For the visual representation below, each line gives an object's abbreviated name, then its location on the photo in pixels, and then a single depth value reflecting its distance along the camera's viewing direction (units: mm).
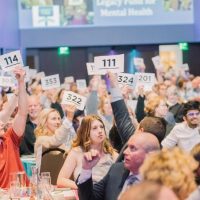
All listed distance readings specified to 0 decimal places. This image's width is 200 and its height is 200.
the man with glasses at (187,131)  8887
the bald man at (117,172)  4492
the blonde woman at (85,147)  6830
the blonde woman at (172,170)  3169
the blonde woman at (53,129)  8120
